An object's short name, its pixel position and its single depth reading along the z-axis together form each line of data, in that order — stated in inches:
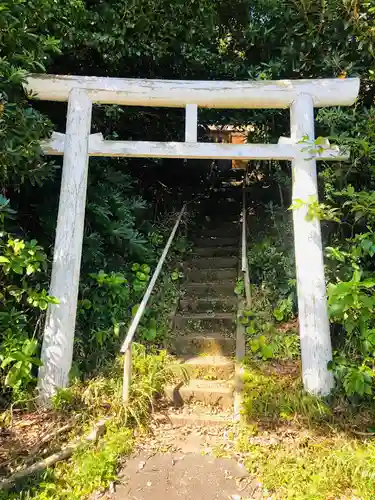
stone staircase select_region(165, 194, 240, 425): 150.1
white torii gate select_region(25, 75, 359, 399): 150.1
